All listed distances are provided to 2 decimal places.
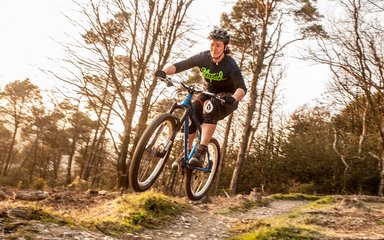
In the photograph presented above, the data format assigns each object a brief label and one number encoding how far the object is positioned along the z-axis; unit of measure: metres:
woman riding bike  4.79
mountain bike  4.20
